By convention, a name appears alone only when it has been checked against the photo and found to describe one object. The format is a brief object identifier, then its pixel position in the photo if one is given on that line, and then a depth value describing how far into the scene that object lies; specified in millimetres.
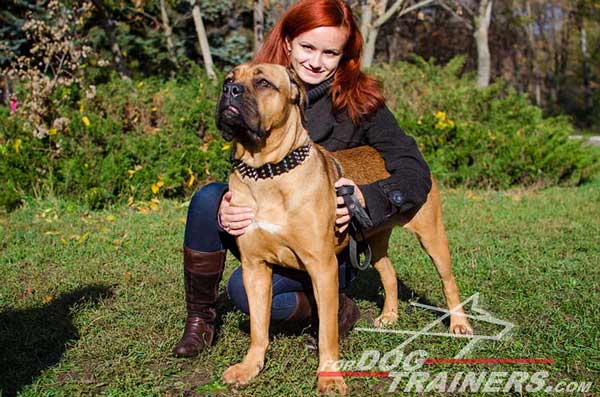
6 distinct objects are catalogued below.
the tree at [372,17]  12725
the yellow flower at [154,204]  7695
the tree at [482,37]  19422
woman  3412
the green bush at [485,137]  9398
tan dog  2979
